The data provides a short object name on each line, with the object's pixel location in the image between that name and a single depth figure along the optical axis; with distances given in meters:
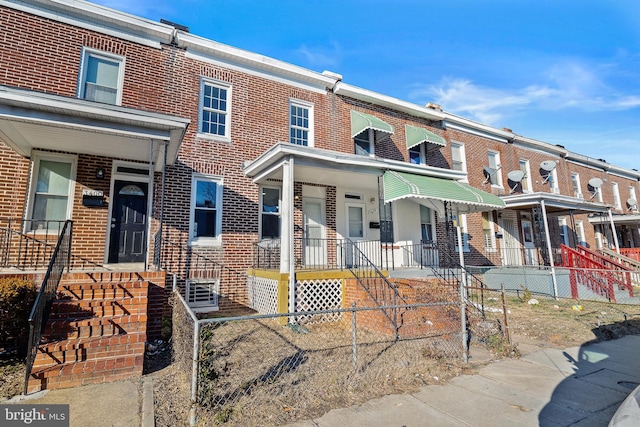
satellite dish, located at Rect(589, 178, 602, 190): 21.55
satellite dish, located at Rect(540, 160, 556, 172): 18.09
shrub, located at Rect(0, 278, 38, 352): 5.12
